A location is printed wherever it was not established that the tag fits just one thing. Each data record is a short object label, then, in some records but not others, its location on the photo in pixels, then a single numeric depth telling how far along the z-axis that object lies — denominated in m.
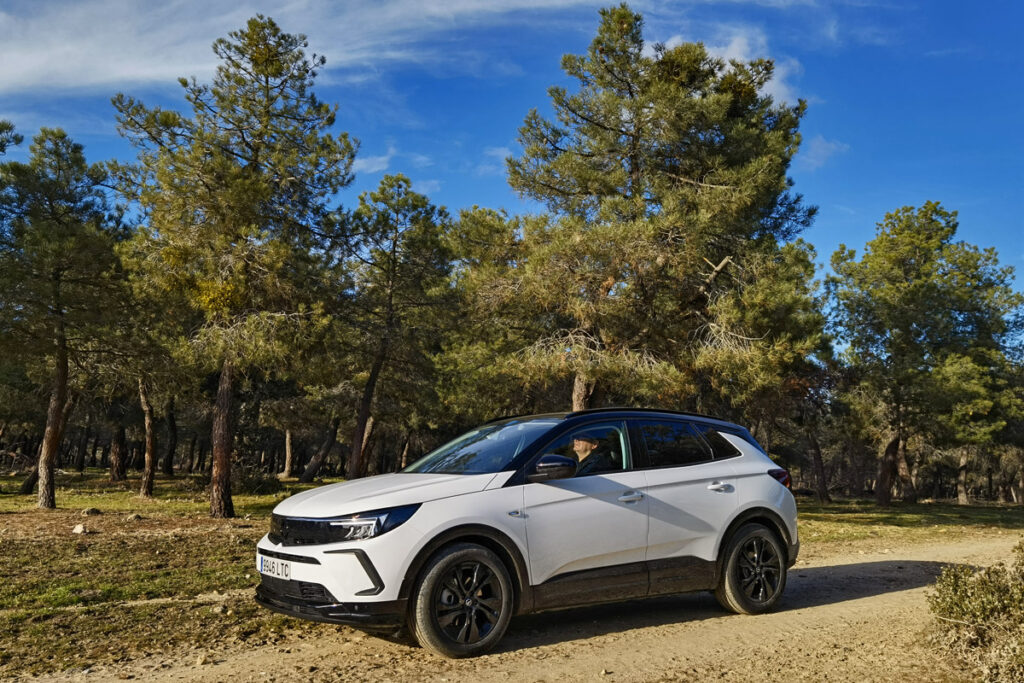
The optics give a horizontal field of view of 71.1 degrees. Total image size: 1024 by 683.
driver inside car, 5.96
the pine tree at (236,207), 14.98
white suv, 4.95
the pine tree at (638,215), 16.44
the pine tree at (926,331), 27.88
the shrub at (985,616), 4.64
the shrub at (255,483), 27.64
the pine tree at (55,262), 15.52
